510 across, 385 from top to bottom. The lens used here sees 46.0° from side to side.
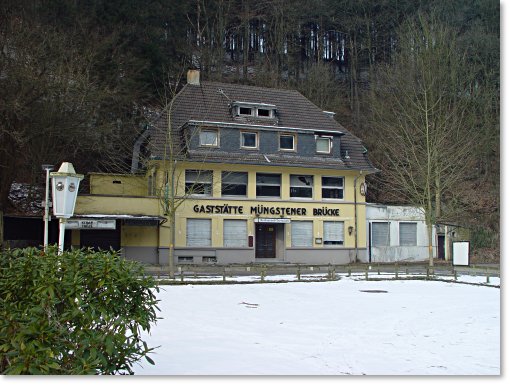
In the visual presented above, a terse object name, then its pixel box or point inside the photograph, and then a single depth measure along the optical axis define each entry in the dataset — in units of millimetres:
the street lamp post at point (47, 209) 13489
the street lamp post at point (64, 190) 8039
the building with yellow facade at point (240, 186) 24781
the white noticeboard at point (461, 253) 19723
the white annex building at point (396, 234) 29438
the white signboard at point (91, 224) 22016
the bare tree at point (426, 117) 12836
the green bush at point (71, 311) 4523
